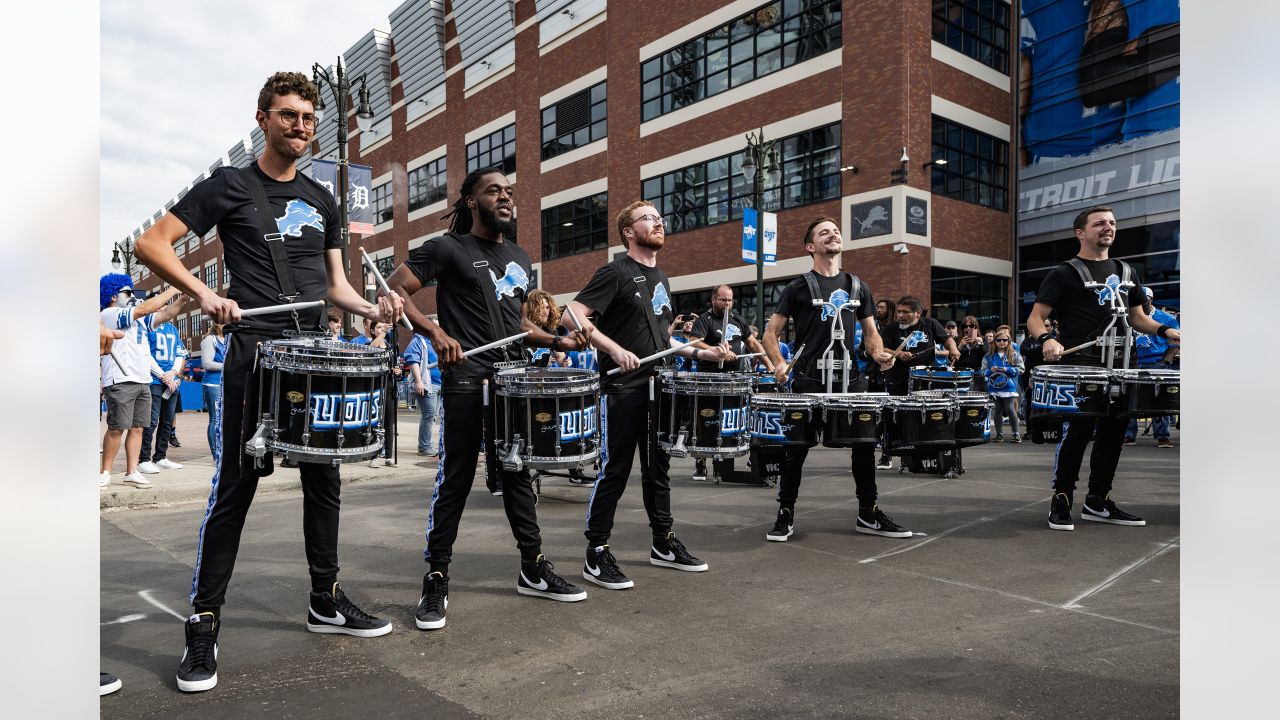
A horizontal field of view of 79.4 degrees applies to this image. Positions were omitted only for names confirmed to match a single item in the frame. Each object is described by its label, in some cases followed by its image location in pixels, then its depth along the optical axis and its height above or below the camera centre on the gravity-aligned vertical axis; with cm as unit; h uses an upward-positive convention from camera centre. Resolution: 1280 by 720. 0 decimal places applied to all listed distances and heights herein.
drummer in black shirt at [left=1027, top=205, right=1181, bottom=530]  586 +32
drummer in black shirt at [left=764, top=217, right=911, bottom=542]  552 +21
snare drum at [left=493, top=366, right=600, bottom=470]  401 -30
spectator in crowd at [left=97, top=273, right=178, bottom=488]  766 -21
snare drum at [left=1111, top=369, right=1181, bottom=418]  544 -17
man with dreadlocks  412 +14
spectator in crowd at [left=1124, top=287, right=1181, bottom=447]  990 +15
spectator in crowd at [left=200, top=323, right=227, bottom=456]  989 +2
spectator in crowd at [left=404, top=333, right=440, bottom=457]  1134 -38
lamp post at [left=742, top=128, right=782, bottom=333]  1579 +388
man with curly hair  323 +31
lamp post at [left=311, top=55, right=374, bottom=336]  1334 +474
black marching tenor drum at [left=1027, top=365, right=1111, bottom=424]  557 -21
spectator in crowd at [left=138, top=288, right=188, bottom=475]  932 -39
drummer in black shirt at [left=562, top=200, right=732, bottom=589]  462 -11
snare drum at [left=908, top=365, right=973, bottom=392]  885 -17
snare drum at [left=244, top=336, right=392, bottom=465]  323 -17
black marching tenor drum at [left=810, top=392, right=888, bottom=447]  527 -38
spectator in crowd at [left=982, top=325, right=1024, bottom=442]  1296 -16
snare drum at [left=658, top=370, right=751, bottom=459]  476 -32
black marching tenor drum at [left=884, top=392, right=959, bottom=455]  562 -43
